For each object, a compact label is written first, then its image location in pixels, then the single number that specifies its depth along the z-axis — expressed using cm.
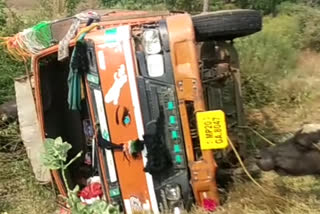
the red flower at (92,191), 687
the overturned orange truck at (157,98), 615
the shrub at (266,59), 1016
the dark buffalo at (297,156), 636
